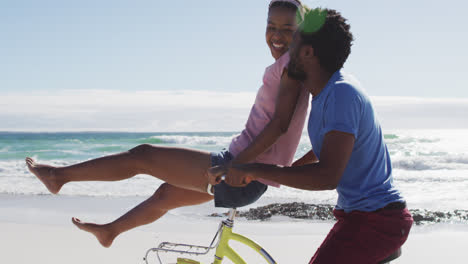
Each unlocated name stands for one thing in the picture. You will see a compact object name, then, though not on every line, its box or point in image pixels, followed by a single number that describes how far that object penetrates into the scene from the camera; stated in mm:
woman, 2424
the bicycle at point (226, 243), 2523
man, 1798
